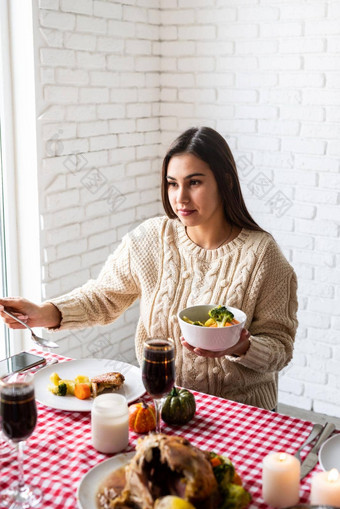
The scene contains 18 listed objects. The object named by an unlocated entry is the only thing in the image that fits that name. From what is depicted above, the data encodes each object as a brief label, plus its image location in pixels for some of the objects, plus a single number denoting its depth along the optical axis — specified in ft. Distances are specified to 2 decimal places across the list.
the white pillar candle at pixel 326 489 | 3.91
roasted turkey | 3.73
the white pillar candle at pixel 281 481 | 4.03
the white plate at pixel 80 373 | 5.38
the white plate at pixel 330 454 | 4.51
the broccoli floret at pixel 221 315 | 5.42
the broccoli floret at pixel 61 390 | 5.52
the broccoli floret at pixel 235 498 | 3.86
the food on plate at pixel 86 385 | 5.49
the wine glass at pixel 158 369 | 4.57
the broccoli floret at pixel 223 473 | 3.96
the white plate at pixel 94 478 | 4.05
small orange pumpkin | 4.97
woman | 6.47
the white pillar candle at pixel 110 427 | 4.66
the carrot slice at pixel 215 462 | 4.04
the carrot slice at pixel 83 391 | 5.46
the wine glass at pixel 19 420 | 4.06
